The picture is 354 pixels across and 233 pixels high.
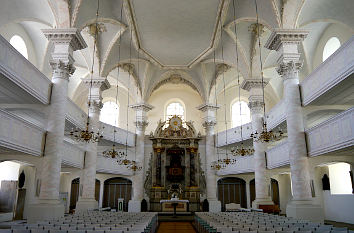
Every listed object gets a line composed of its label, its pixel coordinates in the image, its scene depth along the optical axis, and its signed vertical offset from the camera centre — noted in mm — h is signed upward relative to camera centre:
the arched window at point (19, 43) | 17080 +8264
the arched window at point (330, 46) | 17078 +8155
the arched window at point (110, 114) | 27062 +6772
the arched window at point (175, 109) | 28359 +7549
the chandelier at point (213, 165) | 23603 +2050
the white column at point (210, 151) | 23812 +3239
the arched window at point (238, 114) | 26938 +6725
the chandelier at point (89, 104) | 10462 +4906
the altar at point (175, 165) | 24094 +2133
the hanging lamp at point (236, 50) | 13681 +8727
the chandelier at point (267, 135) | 11336 +2059
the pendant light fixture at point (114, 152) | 13483 +1705
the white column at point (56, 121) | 12109 +2938
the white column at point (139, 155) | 23453 +2897
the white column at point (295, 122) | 12352 +2967
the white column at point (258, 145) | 17719 +2753
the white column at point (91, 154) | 17703 +2204
